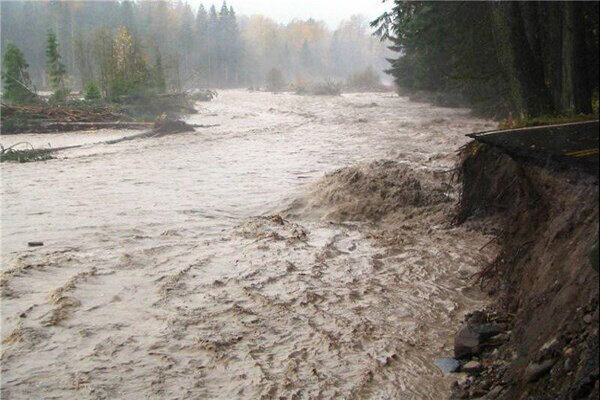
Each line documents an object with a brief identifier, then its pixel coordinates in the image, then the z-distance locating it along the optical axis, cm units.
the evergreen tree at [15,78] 2669
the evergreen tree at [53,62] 3562
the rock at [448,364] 406
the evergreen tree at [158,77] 3159
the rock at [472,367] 379
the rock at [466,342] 404
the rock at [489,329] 405
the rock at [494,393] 312
